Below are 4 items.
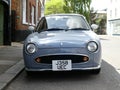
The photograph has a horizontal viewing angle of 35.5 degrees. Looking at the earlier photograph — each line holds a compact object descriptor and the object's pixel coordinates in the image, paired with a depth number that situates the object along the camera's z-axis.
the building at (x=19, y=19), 11.56
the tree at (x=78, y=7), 21.59
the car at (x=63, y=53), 4.10
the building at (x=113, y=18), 33.02
